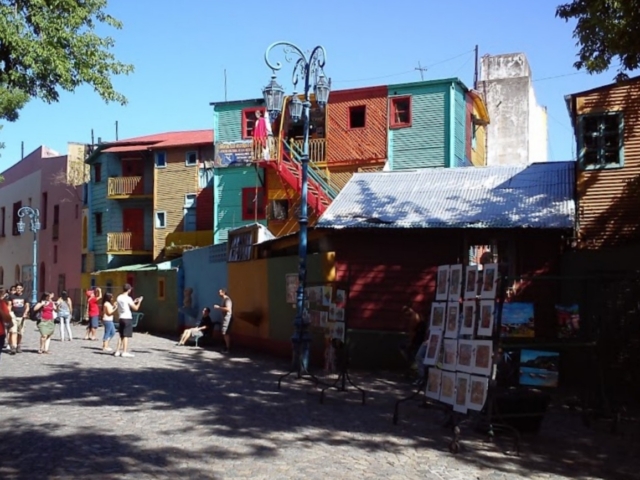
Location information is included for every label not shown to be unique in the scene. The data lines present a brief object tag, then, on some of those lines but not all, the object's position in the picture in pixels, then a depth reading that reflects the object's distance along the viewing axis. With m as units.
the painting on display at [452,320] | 9.97
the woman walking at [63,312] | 25.20
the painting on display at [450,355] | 9.91
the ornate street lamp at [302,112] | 16.16
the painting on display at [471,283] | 9.62
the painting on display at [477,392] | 9.17
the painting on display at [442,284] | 10.33
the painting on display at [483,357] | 9.16
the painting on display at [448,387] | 9.83
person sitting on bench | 24.14
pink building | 47.91
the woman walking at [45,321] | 20.31
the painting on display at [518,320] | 12.33
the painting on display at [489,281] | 9.15
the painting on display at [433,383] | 10.24
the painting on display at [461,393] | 9.49
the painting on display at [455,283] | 9.99
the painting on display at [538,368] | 10.87
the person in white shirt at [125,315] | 19.42
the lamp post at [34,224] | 38.67
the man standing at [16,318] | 20.07
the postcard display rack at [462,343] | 9.20
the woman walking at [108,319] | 20.55
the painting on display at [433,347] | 10.32
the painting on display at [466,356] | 9.52
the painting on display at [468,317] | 9.57
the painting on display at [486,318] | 9.17
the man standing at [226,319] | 22.61
